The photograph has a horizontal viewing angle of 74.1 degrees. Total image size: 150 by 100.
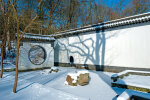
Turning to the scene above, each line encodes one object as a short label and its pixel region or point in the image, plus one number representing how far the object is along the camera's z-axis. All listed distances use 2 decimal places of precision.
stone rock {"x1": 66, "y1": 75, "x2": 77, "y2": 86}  5.27
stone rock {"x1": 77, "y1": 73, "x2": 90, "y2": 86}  5.26
